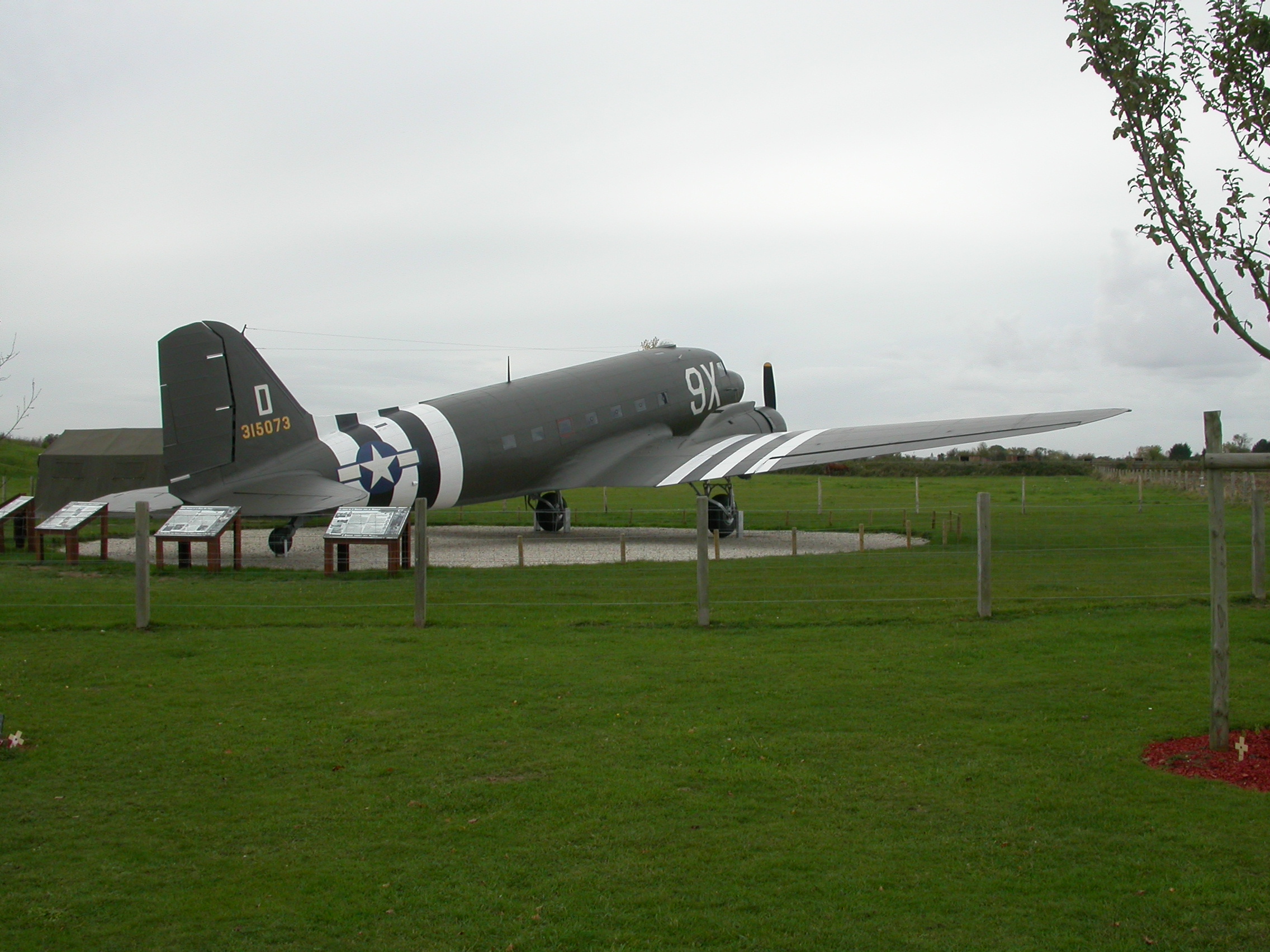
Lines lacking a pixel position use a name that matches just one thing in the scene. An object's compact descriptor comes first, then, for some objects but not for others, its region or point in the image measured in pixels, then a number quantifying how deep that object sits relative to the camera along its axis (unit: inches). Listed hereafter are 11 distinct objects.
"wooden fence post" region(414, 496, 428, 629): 495.2
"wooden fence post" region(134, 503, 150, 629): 493.0
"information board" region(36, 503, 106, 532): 799.7
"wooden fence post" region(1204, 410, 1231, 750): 285.0
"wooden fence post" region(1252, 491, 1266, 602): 549.6
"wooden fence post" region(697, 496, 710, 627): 480.1
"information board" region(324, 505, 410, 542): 706.8
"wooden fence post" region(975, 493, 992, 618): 481.7
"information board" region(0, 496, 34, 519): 891.4
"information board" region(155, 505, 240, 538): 752.3
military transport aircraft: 827.4
